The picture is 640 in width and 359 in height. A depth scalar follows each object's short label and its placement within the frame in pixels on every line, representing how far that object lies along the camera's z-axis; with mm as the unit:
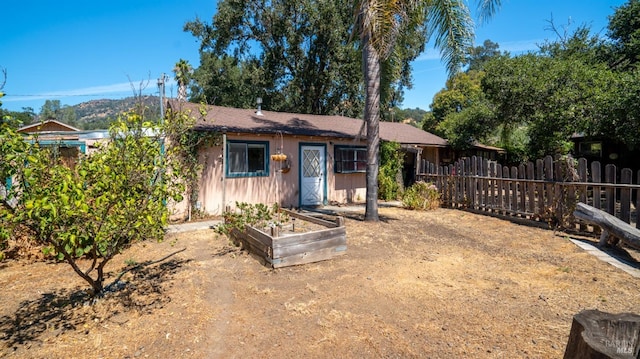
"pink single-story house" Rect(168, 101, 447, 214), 9836
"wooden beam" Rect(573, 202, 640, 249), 5616
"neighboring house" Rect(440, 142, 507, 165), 17625
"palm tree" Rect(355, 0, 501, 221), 7832
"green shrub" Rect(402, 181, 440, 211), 11148
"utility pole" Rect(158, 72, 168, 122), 11547
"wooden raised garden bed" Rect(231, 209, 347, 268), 5301
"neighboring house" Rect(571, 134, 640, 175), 15148
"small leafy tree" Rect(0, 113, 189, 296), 2852
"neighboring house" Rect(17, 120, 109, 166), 8266
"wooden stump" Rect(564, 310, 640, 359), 1842
